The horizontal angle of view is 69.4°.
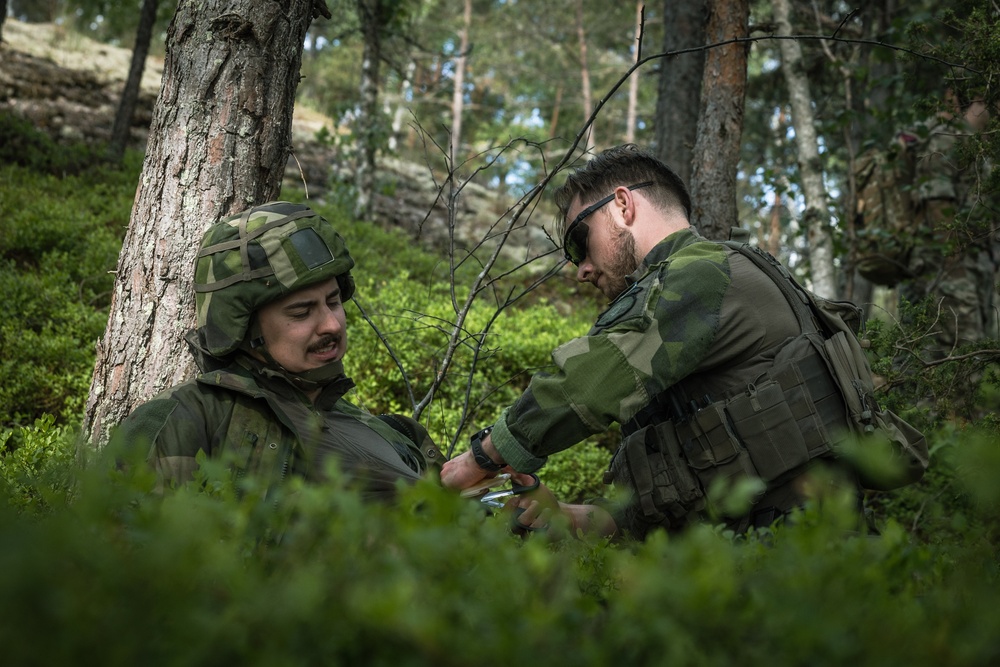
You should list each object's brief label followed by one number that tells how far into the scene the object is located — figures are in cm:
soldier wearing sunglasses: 273
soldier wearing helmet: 260
